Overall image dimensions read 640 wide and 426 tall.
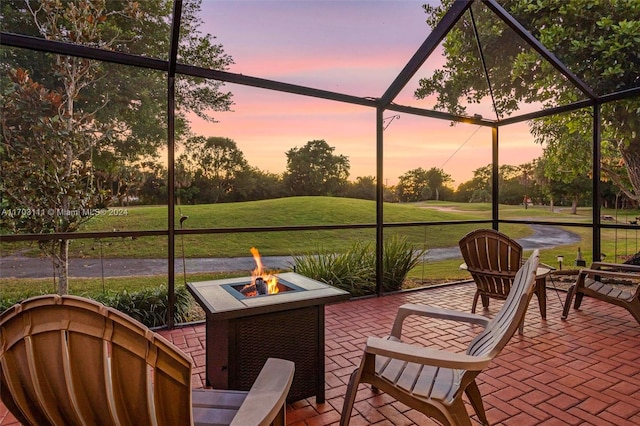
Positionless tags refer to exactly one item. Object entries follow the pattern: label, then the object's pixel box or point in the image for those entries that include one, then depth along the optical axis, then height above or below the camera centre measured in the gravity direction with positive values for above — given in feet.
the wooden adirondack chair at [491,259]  12.16 -2.00
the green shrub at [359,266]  17.33 -3.25
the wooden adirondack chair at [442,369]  5.44 -2.98
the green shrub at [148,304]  14.24 -4.17
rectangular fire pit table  6.91 -2.68
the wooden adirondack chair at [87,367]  3.07 -1.44
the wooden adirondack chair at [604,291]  12.03 -3.21
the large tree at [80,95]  14.23 +5.00
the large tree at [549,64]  16.24 +6.58
